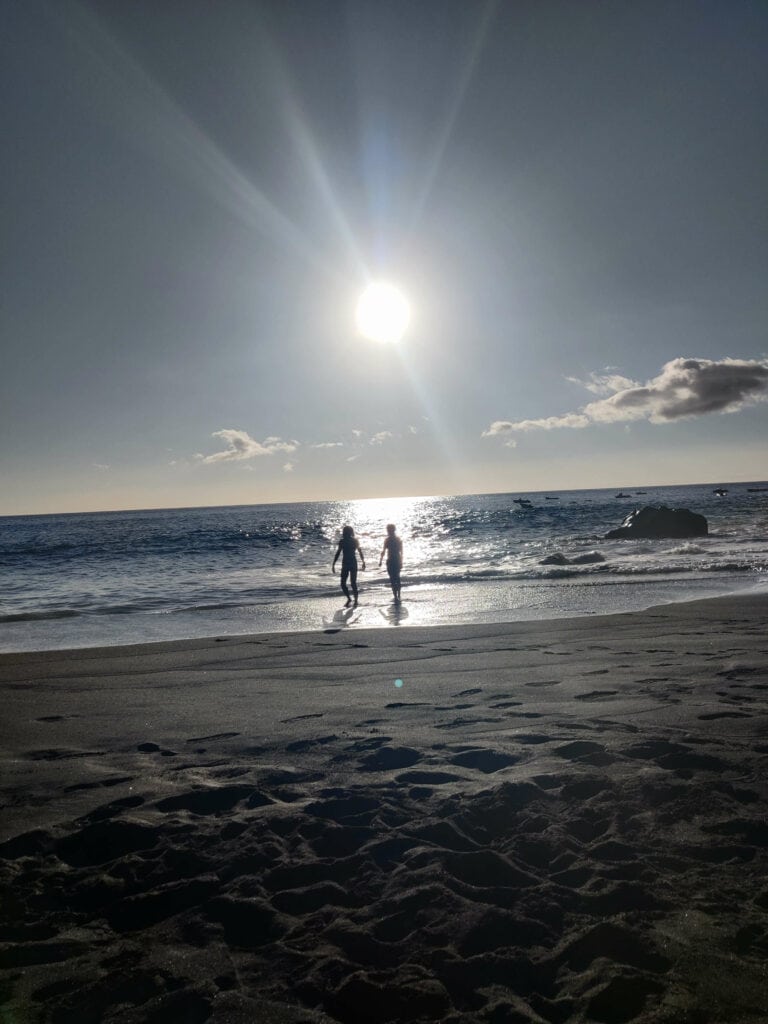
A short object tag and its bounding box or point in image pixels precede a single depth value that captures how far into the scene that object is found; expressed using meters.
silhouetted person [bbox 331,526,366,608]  16.91
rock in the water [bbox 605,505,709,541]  34.94
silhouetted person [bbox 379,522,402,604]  17.38
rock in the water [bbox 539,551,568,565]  24.64
